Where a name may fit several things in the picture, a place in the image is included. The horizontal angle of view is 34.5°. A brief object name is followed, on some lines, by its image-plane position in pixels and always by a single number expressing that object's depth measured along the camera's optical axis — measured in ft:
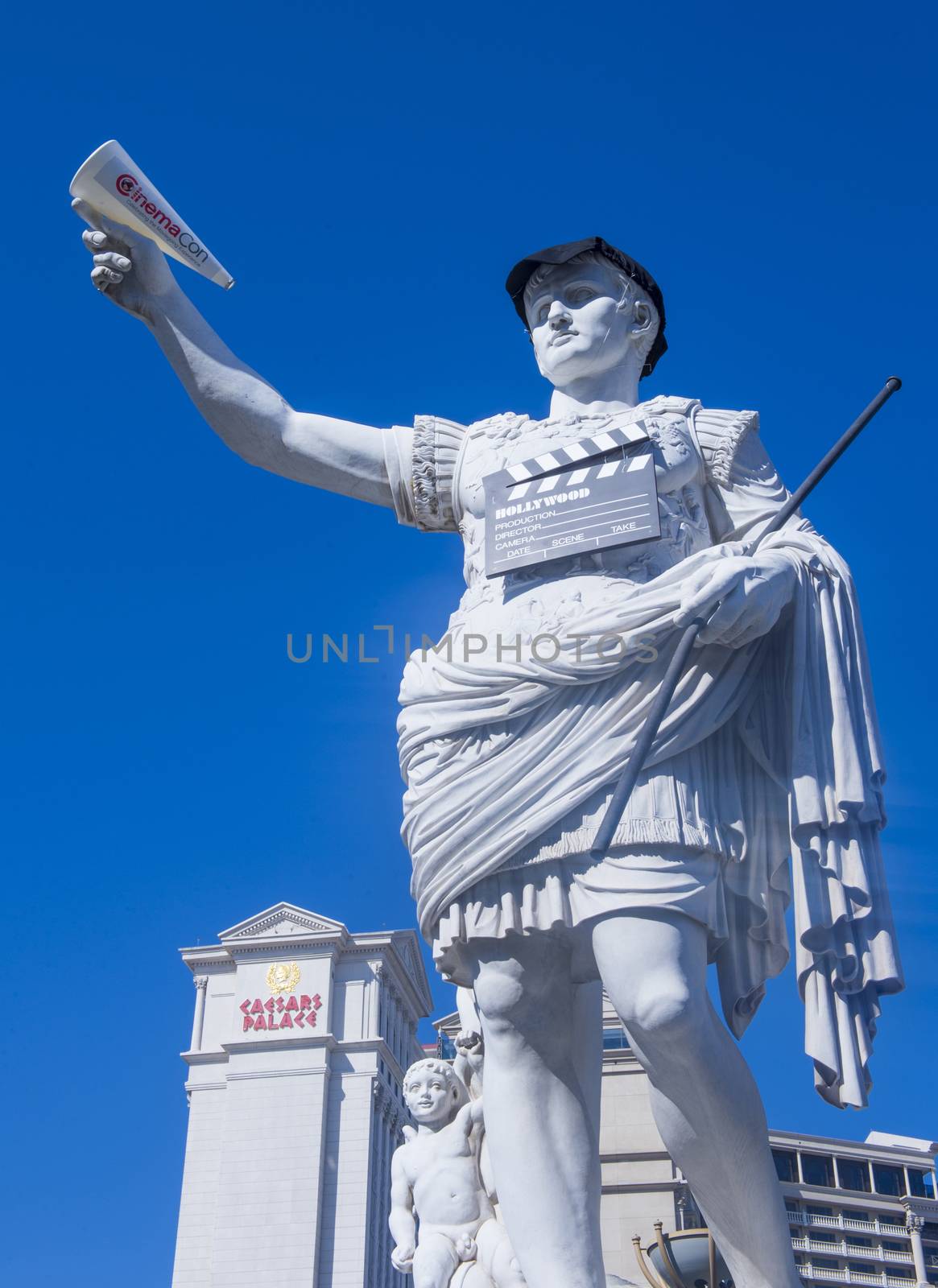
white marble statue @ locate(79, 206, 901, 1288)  13.75
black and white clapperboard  15.70
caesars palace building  184.24
